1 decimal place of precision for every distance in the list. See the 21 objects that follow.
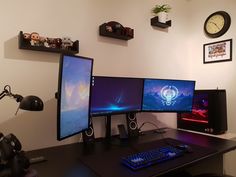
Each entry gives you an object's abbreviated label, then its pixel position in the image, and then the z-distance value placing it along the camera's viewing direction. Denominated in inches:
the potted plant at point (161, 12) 85.9
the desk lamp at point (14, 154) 37.7
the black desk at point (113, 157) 43.6
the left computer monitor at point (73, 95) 46.6
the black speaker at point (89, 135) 63.6
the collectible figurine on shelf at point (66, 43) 62.4
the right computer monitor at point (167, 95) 74.9
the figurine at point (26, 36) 55.8
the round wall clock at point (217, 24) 88.4
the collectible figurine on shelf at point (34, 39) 56.9
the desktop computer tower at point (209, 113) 80.4
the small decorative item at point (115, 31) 72.0
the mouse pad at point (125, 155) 42.8
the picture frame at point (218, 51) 88.0
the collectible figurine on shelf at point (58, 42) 61.4
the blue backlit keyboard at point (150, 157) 45.3
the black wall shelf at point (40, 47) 55.6
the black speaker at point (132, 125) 74.0
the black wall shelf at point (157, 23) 86.5
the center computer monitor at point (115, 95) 64.2
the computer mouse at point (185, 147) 55.2
